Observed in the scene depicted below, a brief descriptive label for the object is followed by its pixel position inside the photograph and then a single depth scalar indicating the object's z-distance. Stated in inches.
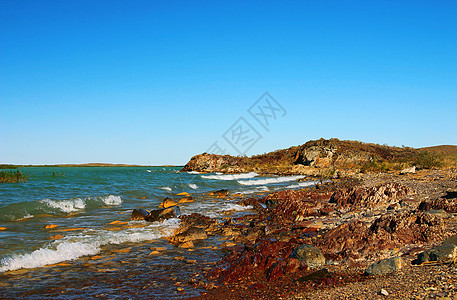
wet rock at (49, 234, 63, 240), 410.2
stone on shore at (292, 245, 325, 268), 269.5
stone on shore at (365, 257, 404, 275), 226.7
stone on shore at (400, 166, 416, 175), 1063.8
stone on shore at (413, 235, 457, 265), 214.7
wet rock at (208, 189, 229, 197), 949.3
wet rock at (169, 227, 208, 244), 397.7
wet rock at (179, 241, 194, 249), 375.6
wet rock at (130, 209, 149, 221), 556.7
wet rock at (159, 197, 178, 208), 716.0
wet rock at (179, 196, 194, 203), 817.9
